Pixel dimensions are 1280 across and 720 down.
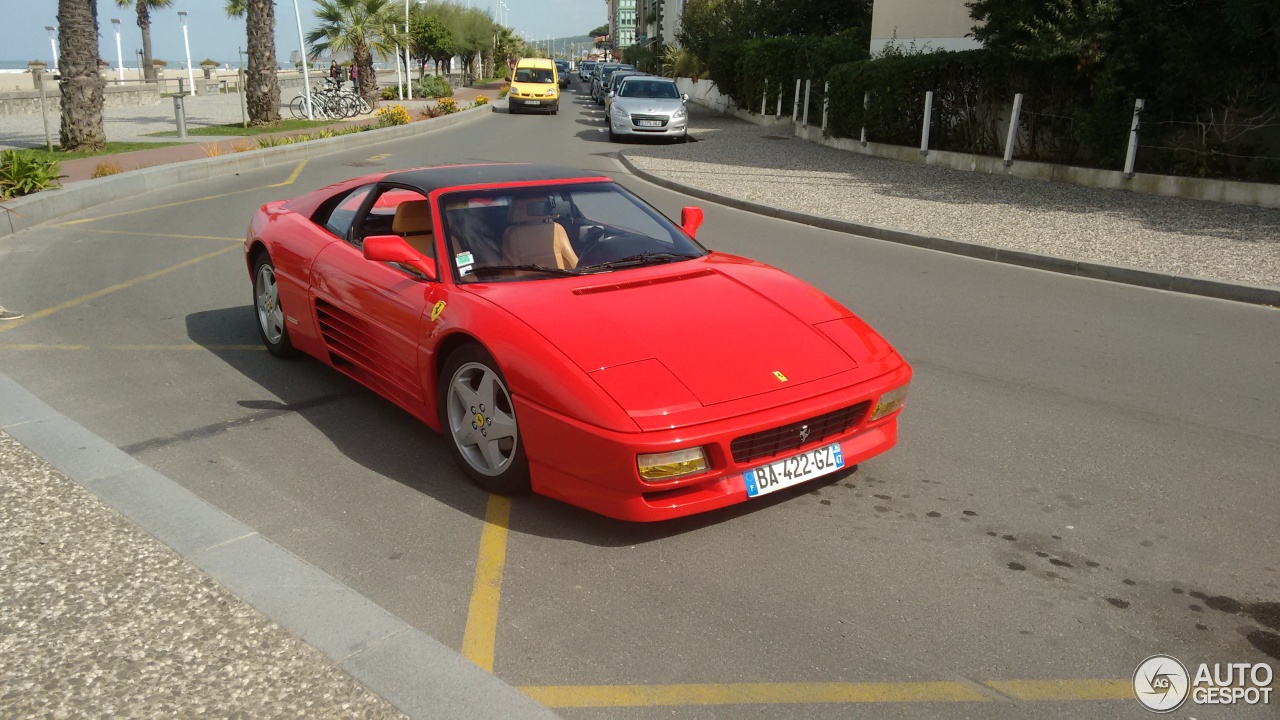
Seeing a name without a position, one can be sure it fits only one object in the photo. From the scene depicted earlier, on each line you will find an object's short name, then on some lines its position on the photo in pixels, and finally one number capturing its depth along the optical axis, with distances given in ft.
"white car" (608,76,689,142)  81.05
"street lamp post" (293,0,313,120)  100.17
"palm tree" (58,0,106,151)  61.31
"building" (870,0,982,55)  79.25
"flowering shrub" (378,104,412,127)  91.76
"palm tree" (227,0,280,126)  85.35
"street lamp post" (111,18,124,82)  209.05
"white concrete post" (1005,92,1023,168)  56.34
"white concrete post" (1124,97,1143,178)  49.56
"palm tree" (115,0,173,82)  205.87
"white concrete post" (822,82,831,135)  75.20
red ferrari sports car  12.72
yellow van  124.98
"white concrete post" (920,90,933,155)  62.64
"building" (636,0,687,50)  247.29
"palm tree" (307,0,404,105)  122.83
